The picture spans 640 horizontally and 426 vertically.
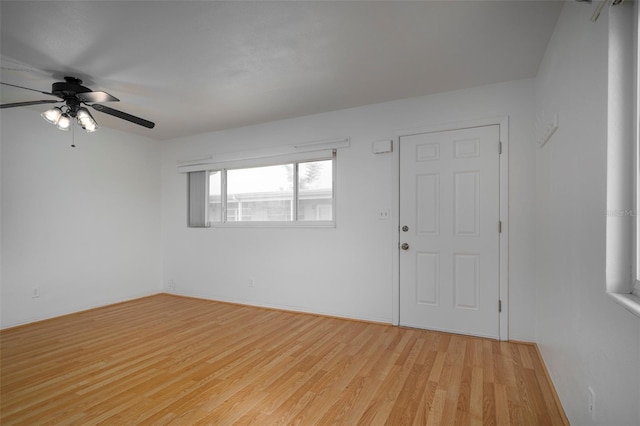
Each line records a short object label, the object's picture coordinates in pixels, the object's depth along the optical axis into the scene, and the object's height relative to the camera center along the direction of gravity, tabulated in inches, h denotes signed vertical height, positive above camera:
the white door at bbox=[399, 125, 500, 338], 123.8 -7.5
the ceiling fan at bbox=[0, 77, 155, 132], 106.3 +37.9
